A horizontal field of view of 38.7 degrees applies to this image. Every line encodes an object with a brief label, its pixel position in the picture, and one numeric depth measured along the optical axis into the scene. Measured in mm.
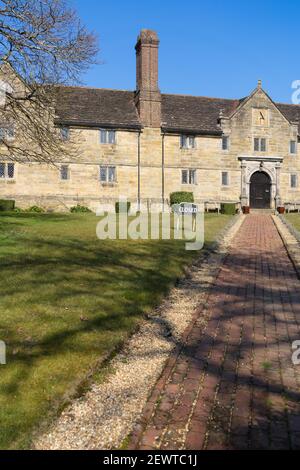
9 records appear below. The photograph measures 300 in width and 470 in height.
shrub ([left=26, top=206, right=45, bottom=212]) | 33406
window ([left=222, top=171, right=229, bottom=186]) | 38688
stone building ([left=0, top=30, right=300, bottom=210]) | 35469
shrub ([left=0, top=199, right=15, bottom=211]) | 30538
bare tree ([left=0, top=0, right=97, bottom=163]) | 18219
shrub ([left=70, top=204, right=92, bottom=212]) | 34312
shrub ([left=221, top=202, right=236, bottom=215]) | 35406
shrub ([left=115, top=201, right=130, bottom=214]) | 32581
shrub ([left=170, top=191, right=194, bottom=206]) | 35469
